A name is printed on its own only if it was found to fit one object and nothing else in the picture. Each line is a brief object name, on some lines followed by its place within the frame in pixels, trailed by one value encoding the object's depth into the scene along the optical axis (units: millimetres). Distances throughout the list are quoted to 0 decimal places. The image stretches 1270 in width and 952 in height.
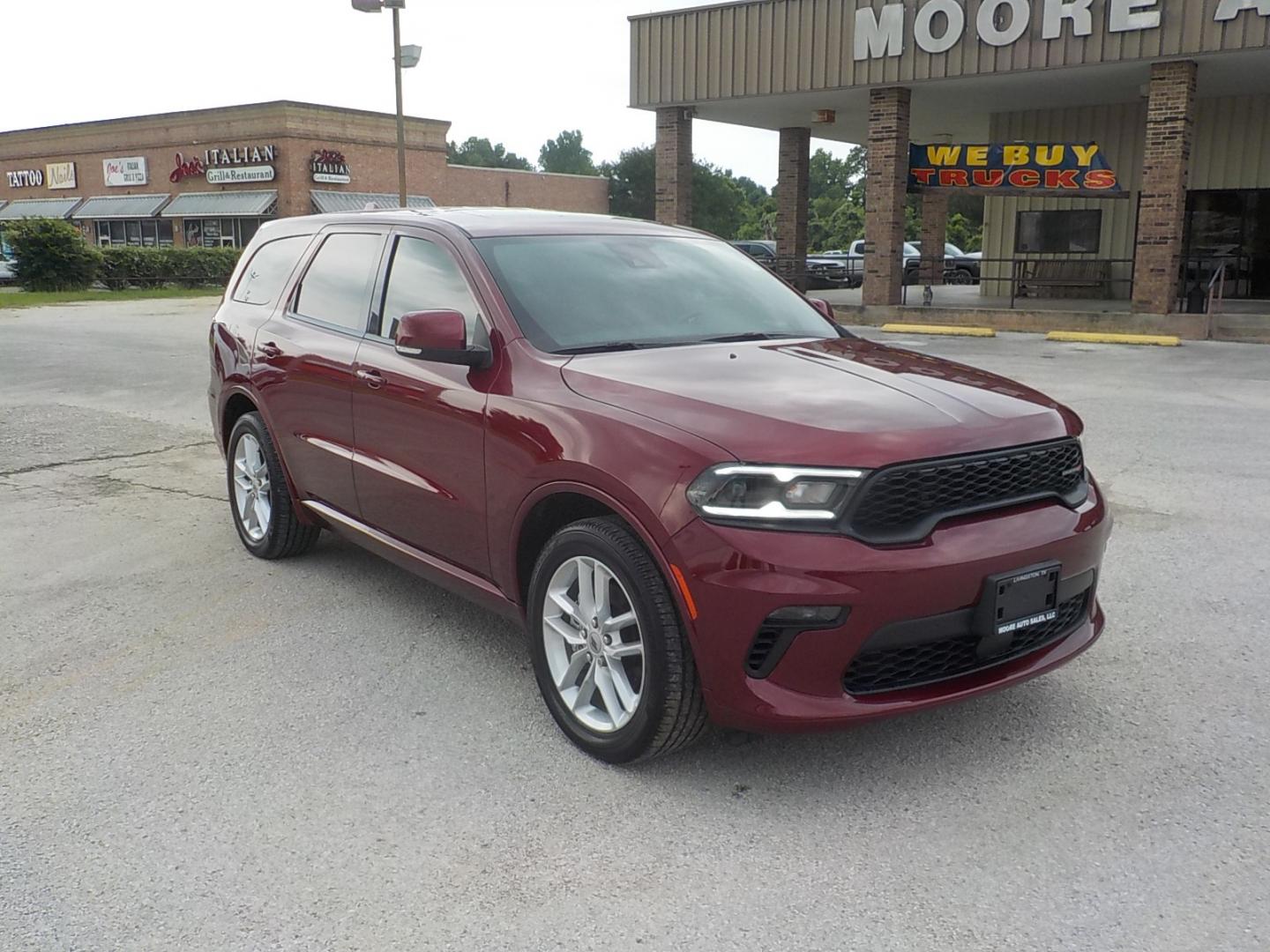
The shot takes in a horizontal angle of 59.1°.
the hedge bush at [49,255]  33281
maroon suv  3102
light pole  22719
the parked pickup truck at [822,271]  32219
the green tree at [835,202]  66875
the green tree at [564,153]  148625
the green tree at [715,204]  76250
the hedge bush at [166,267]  36156
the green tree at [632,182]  76438
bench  24078
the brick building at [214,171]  49375
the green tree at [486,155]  133338
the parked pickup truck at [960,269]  34750
